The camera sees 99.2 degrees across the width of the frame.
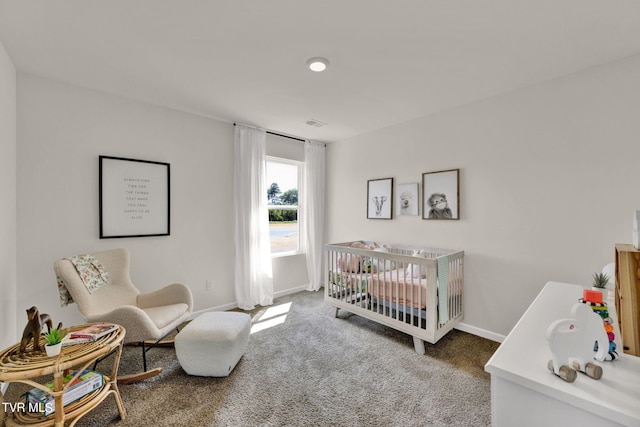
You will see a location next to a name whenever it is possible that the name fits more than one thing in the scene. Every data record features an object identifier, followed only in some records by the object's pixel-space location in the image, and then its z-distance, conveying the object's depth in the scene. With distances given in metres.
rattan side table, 1.29
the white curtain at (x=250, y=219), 3.38
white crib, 2.36
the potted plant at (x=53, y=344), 1.40
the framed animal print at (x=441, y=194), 2.84
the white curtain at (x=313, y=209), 4.13
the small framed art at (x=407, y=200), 3.20
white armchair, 1.93
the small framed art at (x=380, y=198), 3.46
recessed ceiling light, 1.96
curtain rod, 3.73
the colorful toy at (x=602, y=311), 0.89
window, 3.92
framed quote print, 2.54
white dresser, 0.69
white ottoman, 1.97
